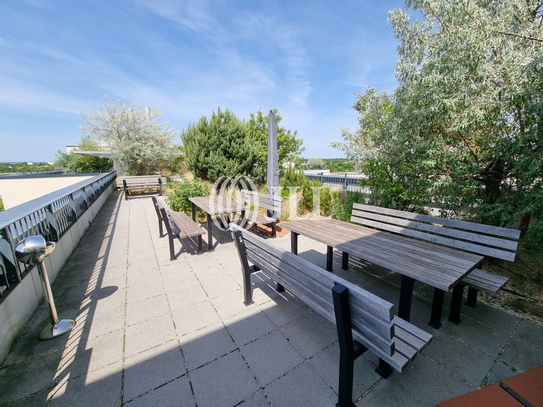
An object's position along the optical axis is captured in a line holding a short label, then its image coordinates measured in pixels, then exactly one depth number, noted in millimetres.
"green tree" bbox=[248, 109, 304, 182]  15148
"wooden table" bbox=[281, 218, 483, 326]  1830
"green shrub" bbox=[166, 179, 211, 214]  6609
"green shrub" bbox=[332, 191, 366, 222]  5488
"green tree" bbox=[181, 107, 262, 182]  10711
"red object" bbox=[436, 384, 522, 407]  1204
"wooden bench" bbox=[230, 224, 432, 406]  1163
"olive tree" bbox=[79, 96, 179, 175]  14805
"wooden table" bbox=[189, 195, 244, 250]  4164
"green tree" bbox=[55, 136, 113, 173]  22703
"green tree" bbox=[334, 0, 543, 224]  2682
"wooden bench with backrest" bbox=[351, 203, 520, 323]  2119
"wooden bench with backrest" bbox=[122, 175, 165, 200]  10812
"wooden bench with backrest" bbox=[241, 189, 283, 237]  4523
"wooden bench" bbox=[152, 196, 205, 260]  3690
